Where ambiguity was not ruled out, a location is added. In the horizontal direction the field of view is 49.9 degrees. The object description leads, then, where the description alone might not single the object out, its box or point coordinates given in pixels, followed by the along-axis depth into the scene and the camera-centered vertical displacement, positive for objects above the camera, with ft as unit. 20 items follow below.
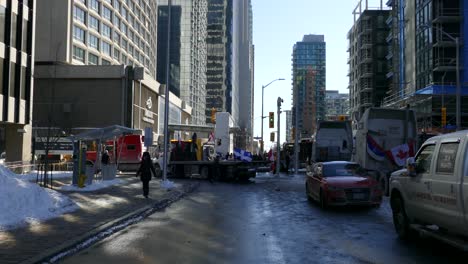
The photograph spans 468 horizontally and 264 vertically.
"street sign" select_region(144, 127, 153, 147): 84.94 +1.57
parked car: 48.91 -3.81
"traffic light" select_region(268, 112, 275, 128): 137.37 +7.80
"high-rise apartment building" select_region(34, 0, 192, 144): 213.25 +28.86
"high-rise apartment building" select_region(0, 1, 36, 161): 122.52 +17.85
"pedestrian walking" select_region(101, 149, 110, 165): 106.19 -2.74
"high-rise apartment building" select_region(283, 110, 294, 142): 403.13 +19.20
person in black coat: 59.72 -2.98
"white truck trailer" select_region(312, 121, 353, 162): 109.60 +1.71
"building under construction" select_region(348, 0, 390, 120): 297.12 +55.40
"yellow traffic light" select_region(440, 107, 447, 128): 128.06 +9.31
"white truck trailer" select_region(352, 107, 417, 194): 72.28 +1.68
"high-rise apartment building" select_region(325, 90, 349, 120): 425.28 +39.66
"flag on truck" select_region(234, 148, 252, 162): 110.61 -1.65
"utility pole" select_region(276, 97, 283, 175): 115.44 +1.99
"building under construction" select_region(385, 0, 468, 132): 185.78 +33.93
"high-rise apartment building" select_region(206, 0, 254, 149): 575.38 +105.46
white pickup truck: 24.57 -2.32
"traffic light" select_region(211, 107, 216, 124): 134.89 +7.99
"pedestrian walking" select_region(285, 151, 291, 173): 138.82 -3.34
